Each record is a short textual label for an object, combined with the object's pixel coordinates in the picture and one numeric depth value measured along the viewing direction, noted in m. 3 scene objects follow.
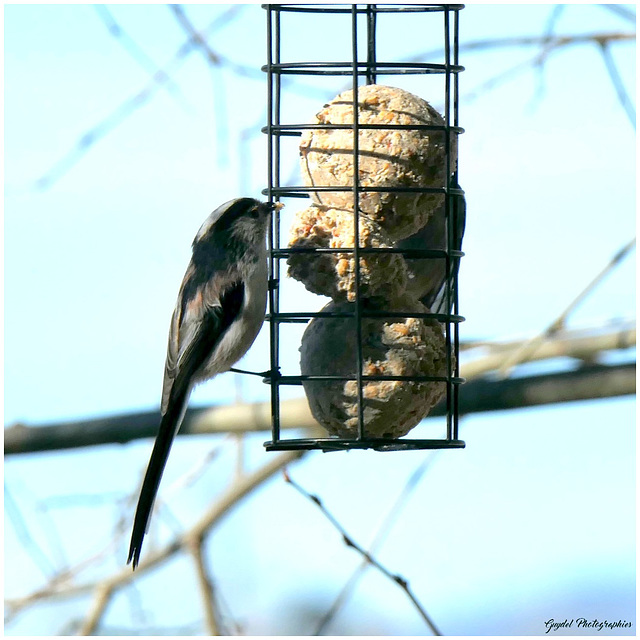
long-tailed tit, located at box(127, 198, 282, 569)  8.20
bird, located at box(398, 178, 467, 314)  8.01
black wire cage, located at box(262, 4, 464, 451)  7.02
